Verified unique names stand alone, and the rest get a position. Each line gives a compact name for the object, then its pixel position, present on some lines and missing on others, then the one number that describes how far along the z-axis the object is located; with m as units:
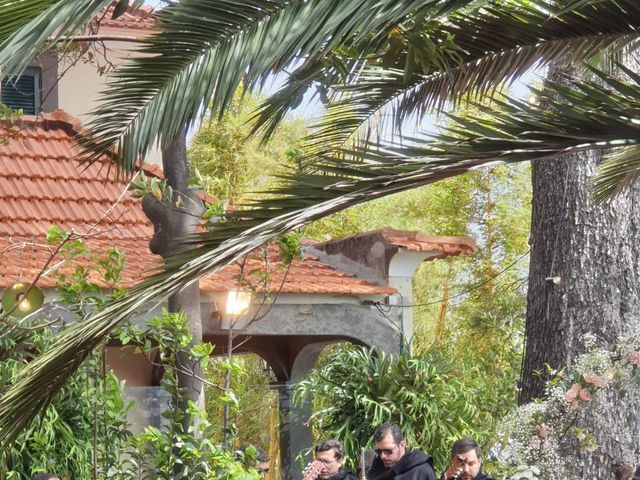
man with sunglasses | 15.29
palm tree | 8.69
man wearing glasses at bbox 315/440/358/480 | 16.22
